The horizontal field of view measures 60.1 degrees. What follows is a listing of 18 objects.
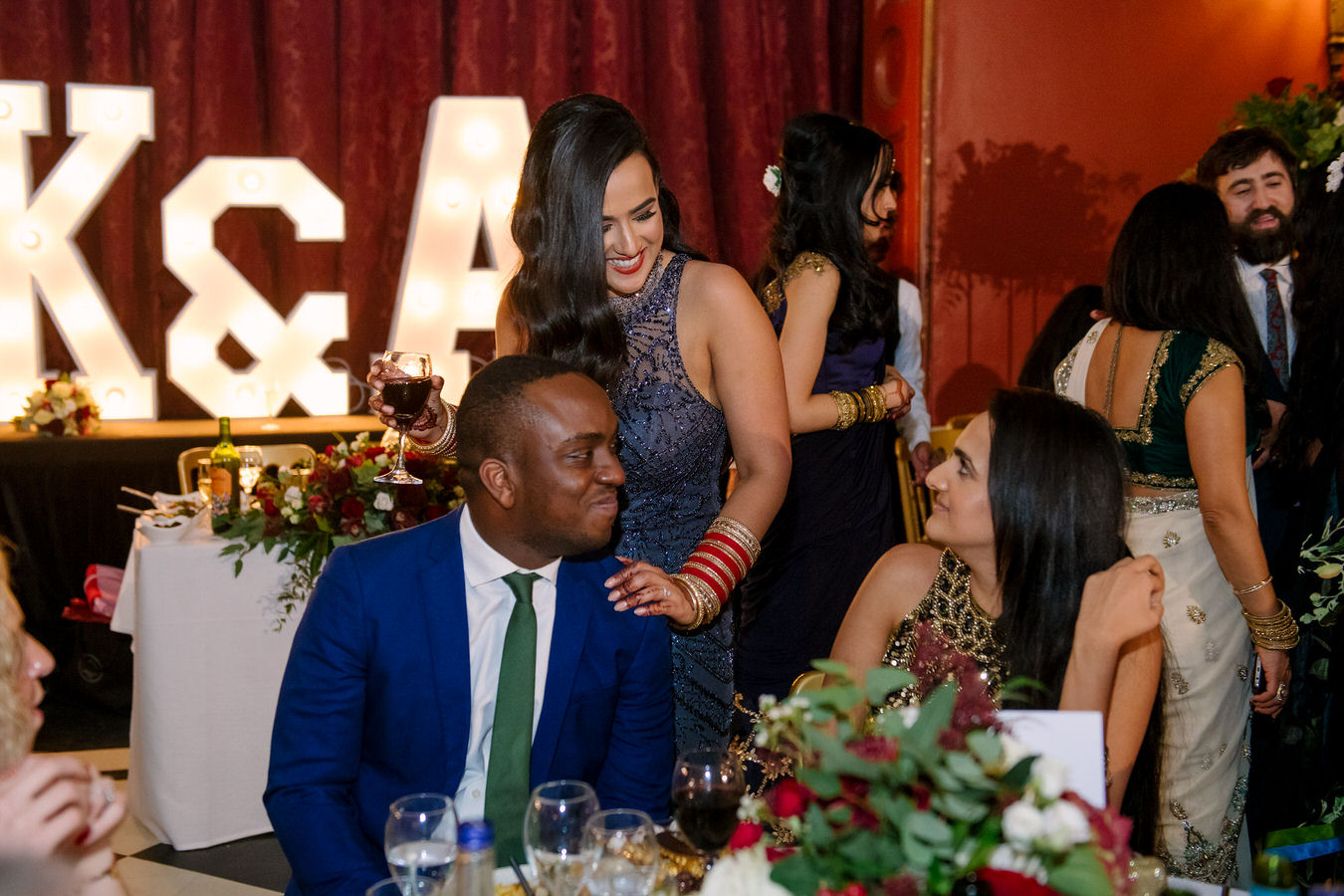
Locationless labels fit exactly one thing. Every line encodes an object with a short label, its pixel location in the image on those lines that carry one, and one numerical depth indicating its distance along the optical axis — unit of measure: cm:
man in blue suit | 166
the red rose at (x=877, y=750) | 97
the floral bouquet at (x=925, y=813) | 91
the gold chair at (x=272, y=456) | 439
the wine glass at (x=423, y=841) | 117
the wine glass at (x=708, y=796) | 127
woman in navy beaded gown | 199
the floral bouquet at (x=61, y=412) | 505
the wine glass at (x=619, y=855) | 115
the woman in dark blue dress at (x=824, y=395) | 288
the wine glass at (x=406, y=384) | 205
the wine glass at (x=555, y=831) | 120
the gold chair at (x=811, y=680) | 191
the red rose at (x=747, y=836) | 110
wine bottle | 327
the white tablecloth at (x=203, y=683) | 318
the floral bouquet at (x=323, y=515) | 322
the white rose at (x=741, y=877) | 103
